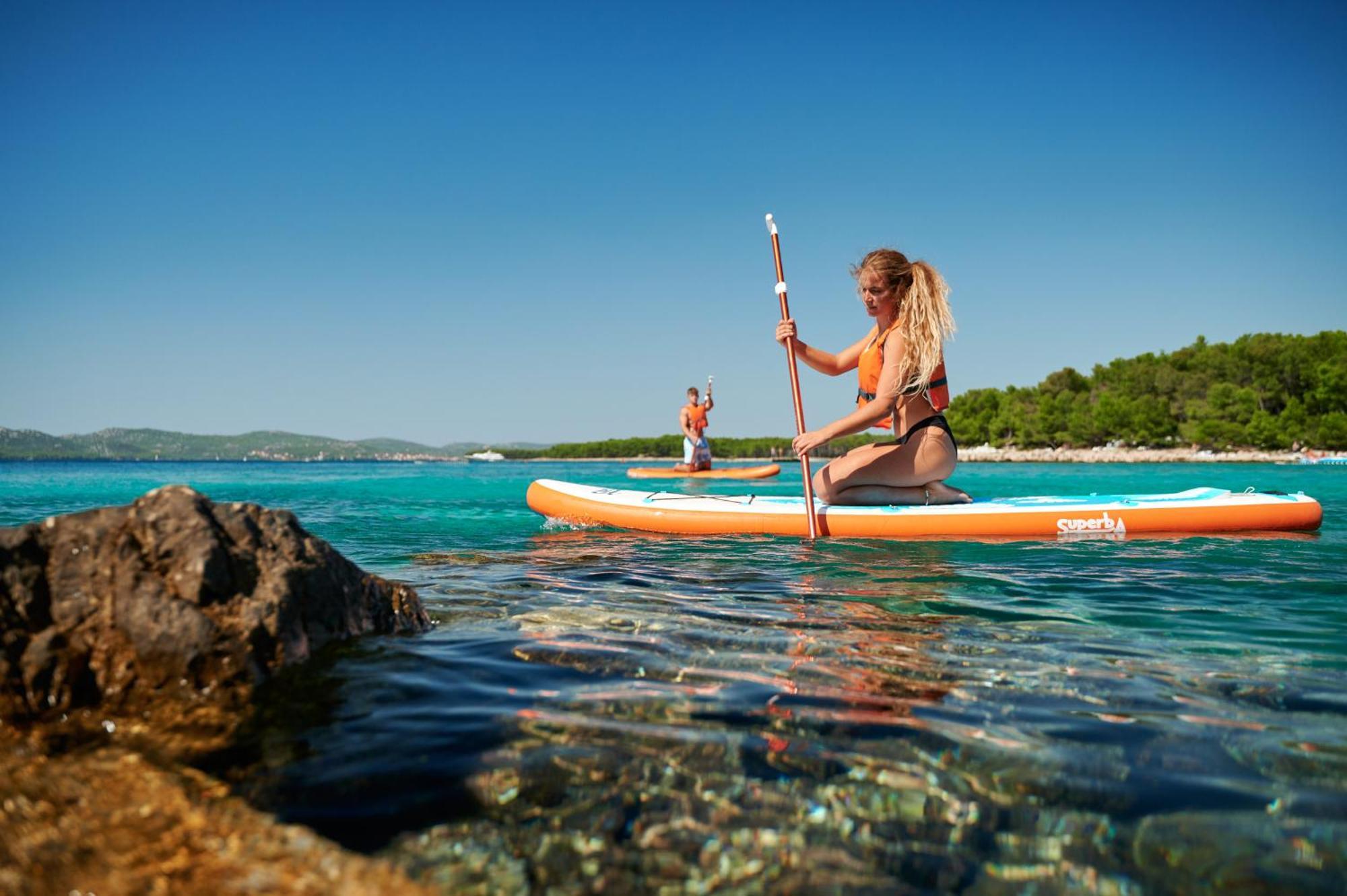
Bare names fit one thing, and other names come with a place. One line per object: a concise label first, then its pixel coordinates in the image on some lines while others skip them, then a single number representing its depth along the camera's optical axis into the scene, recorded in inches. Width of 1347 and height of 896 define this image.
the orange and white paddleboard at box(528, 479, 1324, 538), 307.7
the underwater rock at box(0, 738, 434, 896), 61.4
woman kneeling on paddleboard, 275.1
